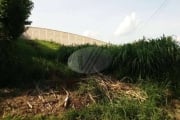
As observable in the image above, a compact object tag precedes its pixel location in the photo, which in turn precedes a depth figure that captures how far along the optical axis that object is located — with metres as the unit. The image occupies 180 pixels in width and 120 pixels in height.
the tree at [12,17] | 4.55
